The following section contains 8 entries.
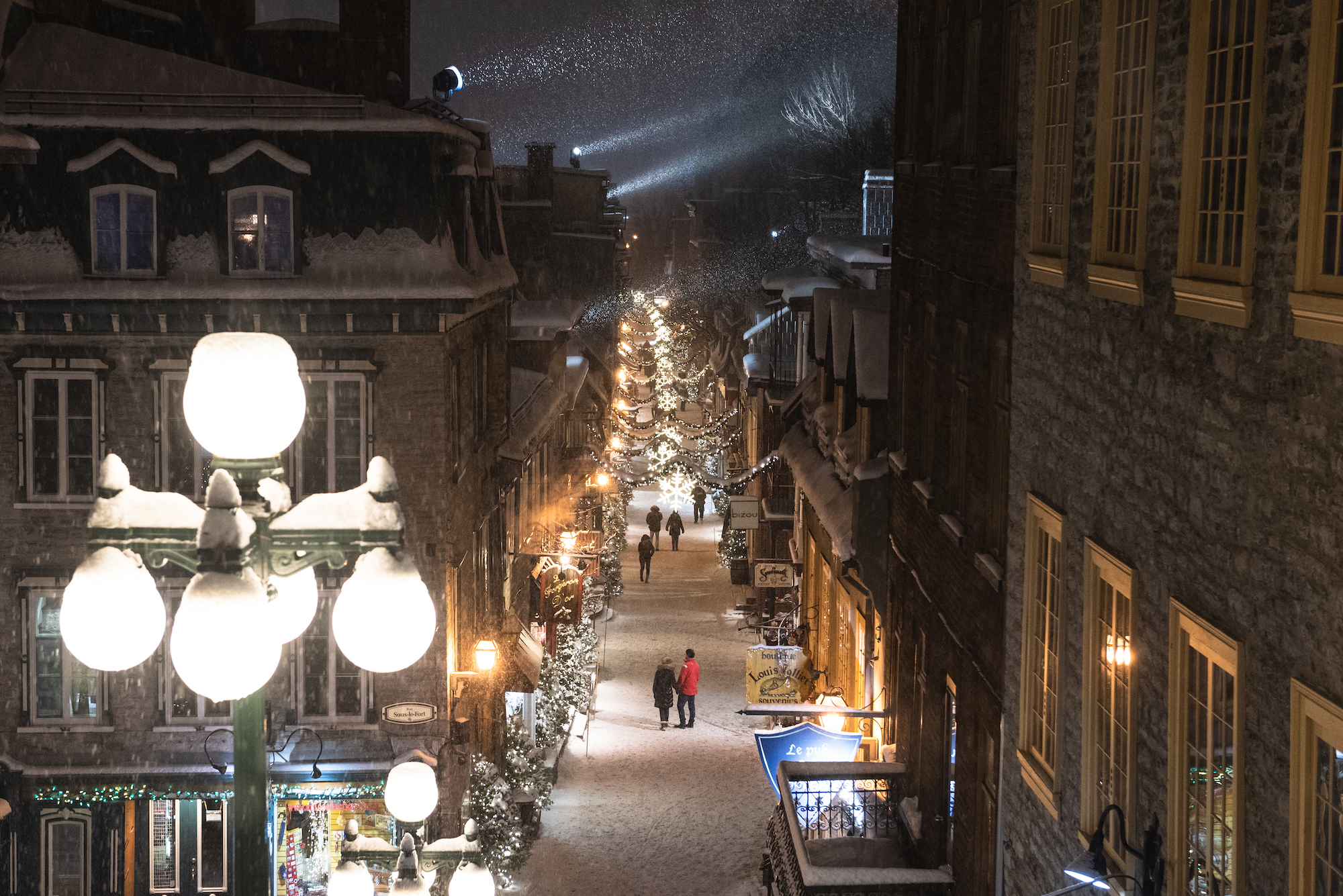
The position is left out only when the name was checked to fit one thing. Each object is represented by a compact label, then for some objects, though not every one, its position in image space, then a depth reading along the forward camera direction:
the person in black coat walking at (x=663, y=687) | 27.06
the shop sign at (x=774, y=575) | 28.42
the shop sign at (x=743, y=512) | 36.38
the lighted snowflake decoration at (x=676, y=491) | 50.69
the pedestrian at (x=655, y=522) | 45.50
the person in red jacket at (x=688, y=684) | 26.97
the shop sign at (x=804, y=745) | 16.95
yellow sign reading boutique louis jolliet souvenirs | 21.11
